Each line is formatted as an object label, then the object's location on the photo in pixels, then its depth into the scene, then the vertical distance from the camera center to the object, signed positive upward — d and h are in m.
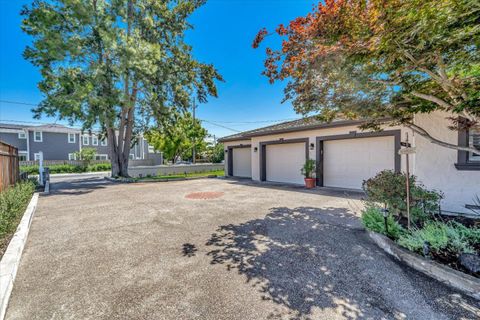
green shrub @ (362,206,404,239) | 3.76 -1.21
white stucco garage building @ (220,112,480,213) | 5.30 +0.03
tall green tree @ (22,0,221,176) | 11.35 +5.78
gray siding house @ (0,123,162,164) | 24.66 +2.21
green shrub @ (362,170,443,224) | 4.27 -0.80
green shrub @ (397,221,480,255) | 3.05 -1.23
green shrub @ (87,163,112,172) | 24.17 -0.93
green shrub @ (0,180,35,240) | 3.98 -1.11
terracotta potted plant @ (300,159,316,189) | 10.05 -0.75
